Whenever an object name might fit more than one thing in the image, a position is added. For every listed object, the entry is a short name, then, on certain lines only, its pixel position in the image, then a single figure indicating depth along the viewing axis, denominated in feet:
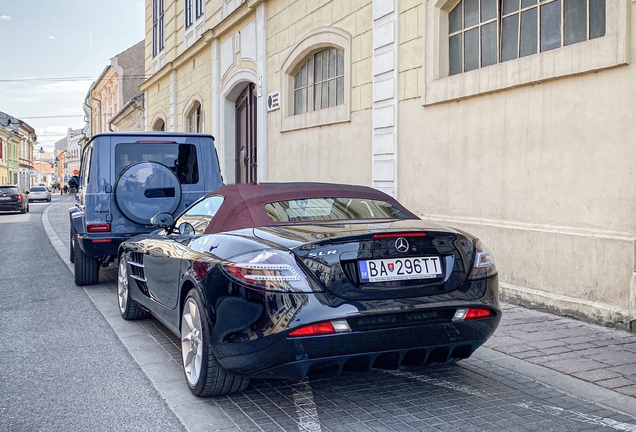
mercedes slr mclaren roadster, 11.43
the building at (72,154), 361.30
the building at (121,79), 148.46
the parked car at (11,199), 101.55
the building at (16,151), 239.50
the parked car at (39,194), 176.96
